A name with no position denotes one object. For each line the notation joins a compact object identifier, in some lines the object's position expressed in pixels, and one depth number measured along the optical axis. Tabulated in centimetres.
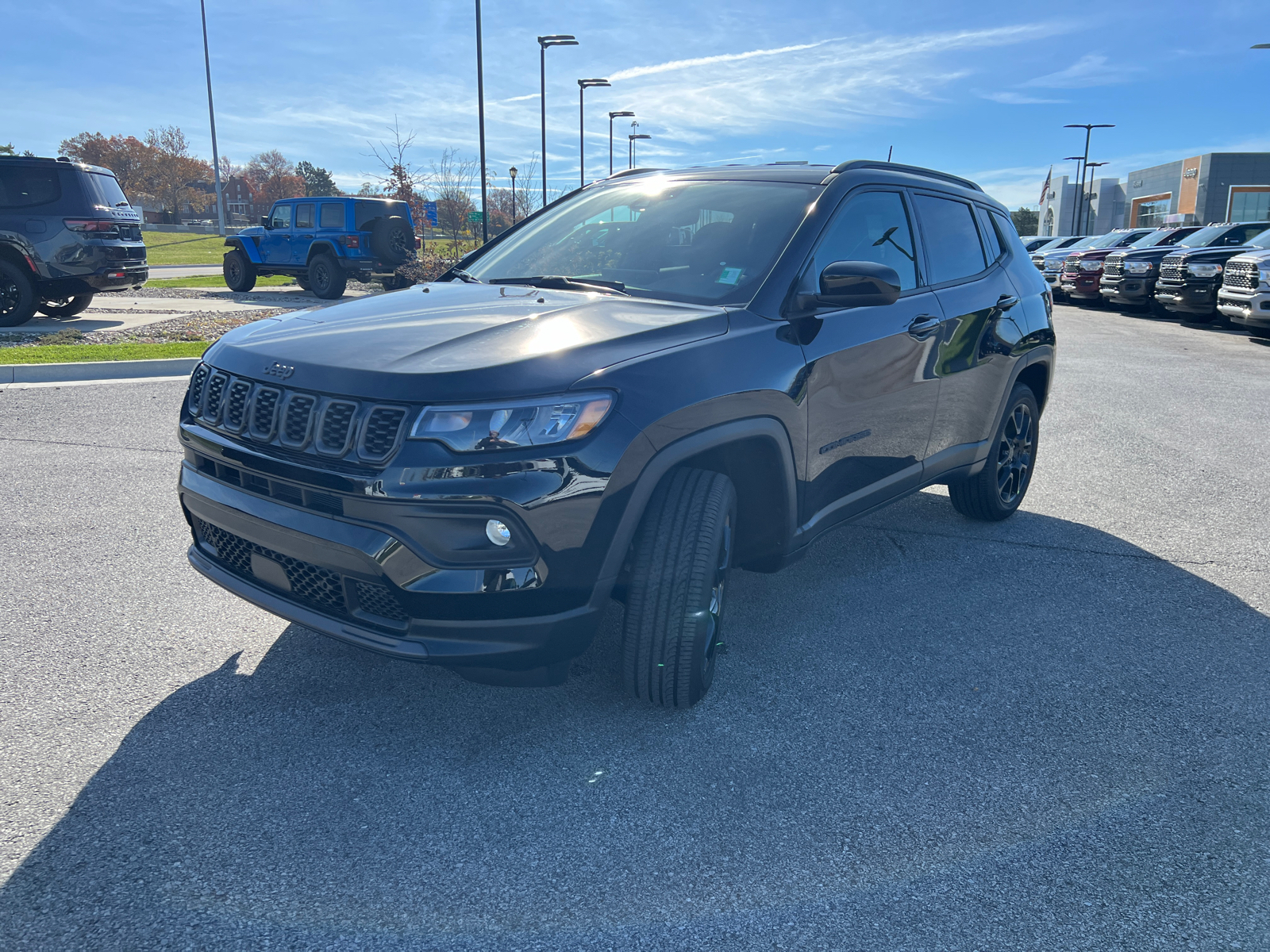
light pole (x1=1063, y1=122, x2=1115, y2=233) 5959
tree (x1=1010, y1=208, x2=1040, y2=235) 10688
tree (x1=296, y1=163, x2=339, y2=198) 9154
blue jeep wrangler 1933
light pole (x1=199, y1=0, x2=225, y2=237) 4781
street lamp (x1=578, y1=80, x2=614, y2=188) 3891
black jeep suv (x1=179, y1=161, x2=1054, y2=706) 247
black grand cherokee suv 1256
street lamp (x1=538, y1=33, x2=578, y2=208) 3081
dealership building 6625
